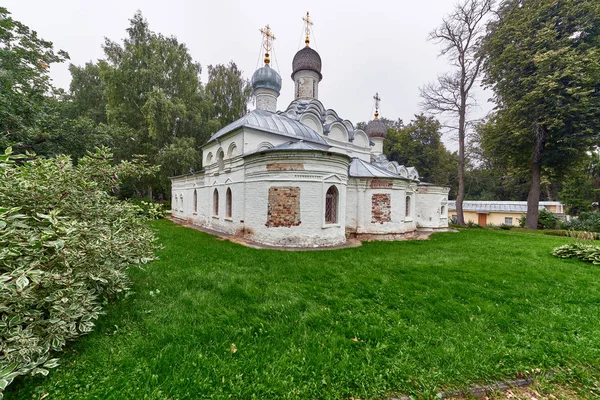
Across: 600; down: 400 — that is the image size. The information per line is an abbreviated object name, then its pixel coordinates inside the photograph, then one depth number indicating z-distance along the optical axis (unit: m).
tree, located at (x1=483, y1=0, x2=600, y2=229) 13.80
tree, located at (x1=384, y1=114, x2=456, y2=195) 30.53
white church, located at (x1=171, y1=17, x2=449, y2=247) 8.85
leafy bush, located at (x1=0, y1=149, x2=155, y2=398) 2.21
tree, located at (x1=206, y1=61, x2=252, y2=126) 23.48
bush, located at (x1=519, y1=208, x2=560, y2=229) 18.02
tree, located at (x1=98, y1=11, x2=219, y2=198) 18.41
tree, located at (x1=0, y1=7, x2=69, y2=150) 8.50
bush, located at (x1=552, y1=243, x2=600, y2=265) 7.30
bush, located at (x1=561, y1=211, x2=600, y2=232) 15.95
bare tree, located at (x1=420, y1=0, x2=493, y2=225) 16.27
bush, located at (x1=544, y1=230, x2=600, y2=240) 12.09
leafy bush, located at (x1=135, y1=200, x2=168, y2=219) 4.10
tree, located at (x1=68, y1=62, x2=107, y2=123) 22.38
